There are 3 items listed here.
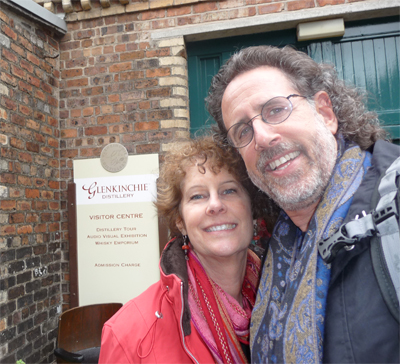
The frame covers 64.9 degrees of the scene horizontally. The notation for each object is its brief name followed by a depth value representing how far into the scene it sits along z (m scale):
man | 0.84
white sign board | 2.84
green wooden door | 2.81
